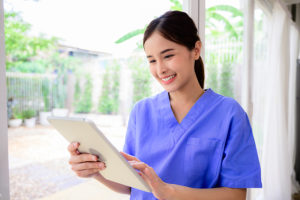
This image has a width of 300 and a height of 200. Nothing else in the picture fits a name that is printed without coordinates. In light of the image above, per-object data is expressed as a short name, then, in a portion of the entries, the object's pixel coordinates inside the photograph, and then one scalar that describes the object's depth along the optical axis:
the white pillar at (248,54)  1.86
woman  0.72
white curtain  2.24
